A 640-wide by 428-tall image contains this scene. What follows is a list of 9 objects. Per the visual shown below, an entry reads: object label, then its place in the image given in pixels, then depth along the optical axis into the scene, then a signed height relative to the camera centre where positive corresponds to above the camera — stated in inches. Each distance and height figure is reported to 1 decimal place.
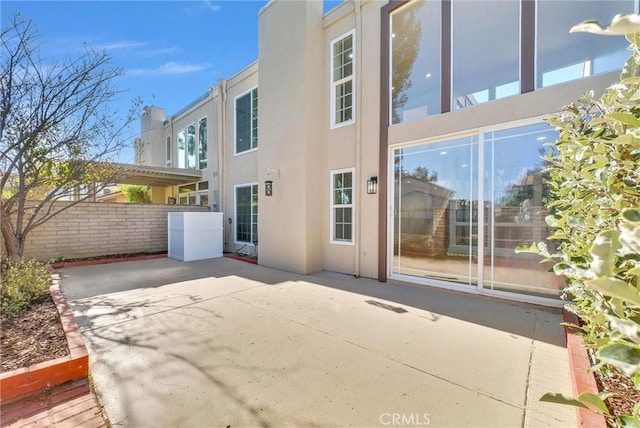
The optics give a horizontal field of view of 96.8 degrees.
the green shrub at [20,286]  141.3 -42.0
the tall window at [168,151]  541.3 +112.1
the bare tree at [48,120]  161.6 +59.2
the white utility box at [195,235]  332.6 -31.8
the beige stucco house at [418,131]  180.5 +61.9
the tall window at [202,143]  451.8 +107.0
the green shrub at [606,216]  32.9 -1.8
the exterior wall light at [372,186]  240.8 +19.6
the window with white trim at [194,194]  458.0 +26.9
